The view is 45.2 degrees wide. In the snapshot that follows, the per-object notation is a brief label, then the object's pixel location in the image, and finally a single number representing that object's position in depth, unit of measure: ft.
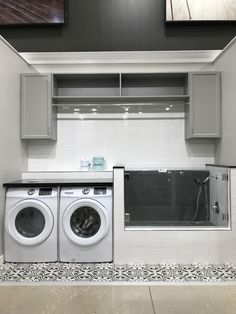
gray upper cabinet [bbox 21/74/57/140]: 12.23
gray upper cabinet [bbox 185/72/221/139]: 12.12
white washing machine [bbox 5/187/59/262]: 9.99
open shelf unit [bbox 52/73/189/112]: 12.94
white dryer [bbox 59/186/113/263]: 9.96
